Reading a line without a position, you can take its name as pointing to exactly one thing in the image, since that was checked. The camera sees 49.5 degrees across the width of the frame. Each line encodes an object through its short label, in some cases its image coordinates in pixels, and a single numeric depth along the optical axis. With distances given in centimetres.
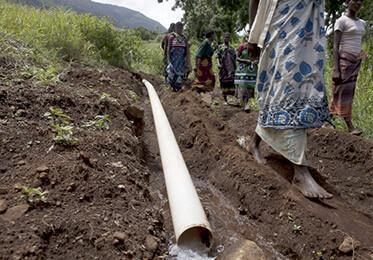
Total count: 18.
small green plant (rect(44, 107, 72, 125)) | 304
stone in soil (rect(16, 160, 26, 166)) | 230
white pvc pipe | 218
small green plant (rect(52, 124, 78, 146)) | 263
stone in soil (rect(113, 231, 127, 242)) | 182
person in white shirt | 454
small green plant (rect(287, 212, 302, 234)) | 269
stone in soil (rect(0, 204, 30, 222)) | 178
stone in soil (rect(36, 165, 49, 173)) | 217
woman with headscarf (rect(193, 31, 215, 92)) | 810
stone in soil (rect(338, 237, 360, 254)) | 239
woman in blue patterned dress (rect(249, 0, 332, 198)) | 294
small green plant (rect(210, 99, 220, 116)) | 646
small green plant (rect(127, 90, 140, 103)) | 611
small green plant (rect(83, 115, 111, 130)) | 335
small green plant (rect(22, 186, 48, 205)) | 192
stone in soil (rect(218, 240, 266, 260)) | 222
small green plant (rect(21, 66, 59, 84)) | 388
